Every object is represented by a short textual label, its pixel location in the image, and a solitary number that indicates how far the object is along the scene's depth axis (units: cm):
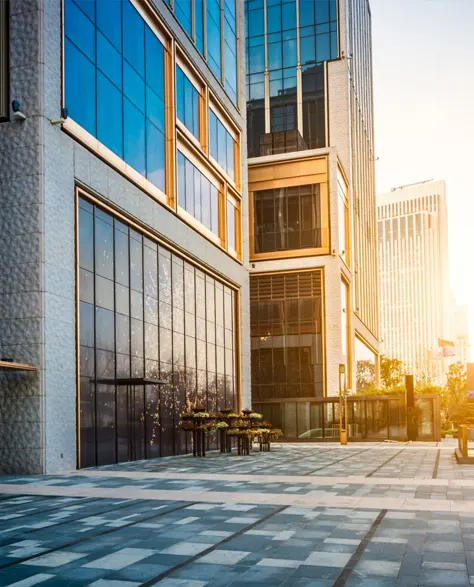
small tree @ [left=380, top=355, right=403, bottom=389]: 10825
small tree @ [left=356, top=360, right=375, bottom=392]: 6994
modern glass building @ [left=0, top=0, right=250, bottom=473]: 2155
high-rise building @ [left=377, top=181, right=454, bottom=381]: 18396
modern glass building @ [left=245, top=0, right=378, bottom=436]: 5656
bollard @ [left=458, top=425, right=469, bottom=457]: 2537
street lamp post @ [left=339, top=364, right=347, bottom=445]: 3976
